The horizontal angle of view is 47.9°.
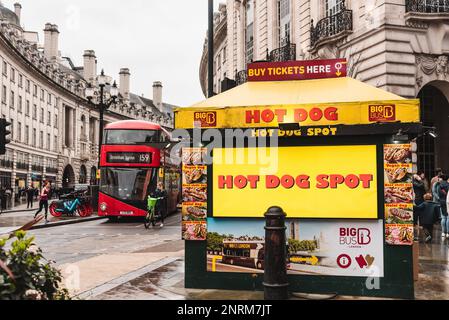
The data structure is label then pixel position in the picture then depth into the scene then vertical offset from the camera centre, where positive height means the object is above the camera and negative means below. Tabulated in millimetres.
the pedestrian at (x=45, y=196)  20297 -561
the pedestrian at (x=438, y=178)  14683 +65
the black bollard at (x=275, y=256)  5332 -798
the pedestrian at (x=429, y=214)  12547 -840
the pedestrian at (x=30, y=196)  36594 -992
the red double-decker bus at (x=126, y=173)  20844 +369
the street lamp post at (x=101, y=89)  26227 +4737
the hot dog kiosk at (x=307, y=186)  5848 -65
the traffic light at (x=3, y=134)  12289 +1185
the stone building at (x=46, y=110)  53125 +9615
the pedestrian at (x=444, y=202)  13273 -595
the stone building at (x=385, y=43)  17359 +5239
